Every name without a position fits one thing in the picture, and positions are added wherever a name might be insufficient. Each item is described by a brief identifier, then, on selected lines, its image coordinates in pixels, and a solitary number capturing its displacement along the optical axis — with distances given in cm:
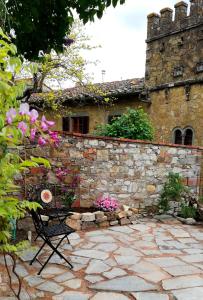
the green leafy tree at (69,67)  1029
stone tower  1006
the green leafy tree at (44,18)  366
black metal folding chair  411
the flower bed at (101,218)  602
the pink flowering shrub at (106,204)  658
